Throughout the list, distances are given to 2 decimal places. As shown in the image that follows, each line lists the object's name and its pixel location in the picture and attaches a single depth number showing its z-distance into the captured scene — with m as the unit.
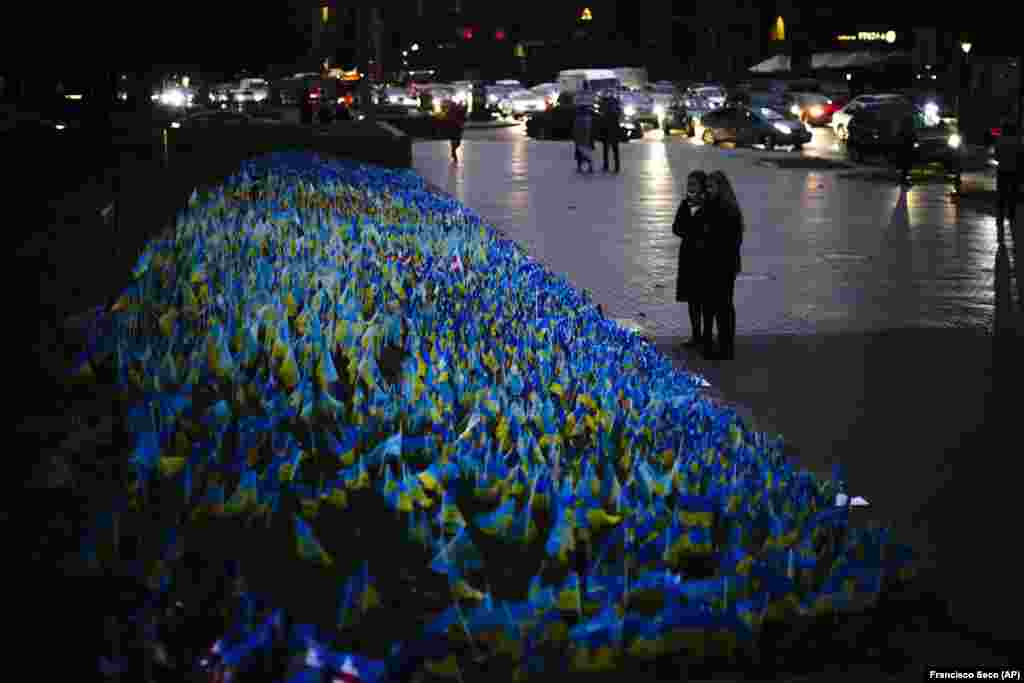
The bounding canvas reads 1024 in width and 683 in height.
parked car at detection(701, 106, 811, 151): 46.66
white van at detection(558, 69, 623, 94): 69.81
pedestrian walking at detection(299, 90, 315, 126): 46.72
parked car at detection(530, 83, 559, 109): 76.62
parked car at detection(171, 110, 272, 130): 30.85
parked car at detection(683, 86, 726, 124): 61.09
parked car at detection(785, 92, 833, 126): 61.28
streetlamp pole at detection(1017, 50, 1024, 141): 27.52
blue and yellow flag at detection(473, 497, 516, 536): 5.37
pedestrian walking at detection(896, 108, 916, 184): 31.69
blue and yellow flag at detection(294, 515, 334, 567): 4.95
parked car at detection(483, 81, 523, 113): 79.88
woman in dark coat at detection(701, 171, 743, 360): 12.10
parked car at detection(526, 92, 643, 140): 52.72
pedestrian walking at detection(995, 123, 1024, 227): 22.19
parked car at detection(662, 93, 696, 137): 56.91
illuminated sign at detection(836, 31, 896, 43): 101.50
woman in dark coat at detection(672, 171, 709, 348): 12.23
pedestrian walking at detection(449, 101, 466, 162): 39.97
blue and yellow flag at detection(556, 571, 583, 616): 4.65
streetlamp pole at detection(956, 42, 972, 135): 40.86
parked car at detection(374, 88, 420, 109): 75.81
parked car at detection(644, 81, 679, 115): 61.40
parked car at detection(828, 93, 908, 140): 45.50
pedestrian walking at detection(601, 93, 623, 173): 35.88
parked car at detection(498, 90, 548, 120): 75.50
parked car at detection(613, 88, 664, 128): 58.29
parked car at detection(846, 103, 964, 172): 36.22
